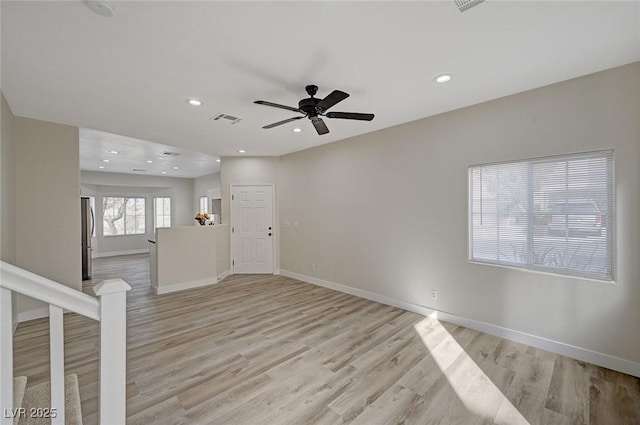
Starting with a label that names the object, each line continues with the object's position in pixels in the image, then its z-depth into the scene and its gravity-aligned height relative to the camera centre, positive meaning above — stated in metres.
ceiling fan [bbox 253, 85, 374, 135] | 2.58 +1.00
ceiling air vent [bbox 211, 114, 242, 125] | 3.63 +1.26
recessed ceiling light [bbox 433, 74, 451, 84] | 2.62 +1.28
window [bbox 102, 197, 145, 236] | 9.16 -0.14
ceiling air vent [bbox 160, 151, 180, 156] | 6.11 +1.33
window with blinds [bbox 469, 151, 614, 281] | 2.60 -0.06
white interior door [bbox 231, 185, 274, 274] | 6.26 -0.46
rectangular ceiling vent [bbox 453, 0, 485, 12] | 1.70 +1.29
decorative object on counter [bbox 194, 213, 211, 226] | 5.81 -0.15
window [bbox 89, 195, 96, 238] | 8.73 +0.13
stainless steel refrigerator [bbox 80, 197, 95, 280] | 5.99 -0.61
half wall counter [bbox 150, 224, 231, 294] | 4.91 -0.89
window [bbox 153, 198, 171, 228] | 10.12 -0.02
